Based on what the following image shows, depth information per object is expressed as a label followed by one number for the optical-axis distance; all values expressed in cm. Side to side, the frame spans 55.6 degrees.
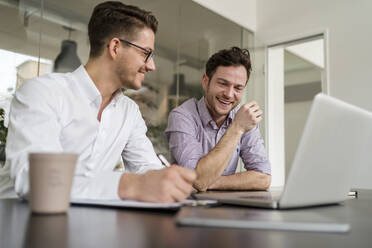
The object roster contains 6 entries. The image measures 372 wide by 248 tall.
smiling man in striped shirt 164
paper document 68
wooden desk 43
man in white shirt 79
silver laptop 67
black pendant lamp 261
